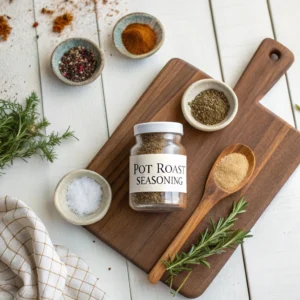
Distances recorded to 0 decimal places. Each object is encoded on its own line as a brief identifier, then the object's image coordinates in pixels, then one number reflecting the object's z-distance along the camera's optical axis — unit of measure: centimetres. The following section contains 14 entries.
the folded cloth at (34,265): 142
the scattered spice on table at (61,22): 160
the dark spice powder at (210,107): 151
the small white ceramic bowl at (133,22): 155
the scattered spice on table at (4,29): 160
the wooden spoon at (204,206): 148
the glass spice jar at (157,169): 139
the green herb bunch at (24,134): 149
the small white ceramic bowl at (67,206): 147
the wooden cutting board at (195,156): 151
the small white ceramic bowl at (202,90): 150
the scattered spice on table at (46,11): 161
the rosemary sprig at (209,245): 145
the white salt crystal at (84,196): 150
